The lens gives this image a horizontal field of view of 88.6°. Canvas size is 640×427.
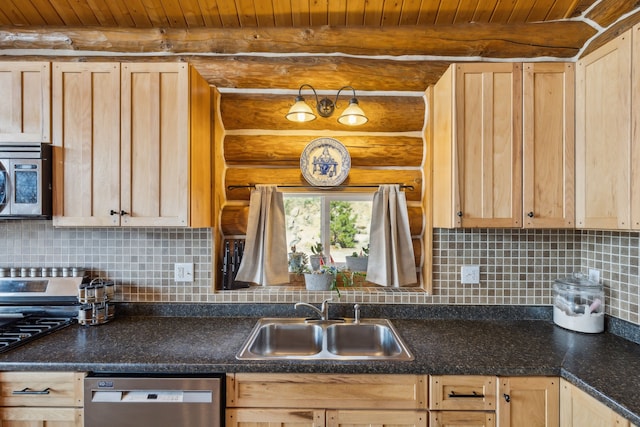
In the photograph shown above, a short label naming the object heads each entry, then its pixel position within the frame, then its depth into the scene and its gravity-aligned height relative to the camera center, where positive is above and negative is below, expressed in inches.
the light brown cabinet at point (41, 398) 55.2 -31.3
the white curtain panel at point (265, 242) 80.0 -7.0
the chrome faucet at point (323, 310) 75.2 -22.3
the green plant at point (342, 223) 88.1 -2.5
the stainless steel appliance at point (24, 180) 65.9 +6.8
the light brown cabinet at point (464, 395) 55.0 -30.5
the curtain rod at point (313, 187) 82.9 +7.0
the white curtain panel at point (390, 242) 79.0 -7.0
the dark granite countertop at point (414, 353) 53.1 -25.1
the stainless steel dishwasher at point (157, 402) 54.1 -31.2
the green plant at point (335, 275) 79.8 -15.6
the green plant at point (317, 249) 83.9 -9.1
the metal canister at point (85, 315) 72.6 -22.5
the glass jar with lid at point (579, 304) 68.1 -19.6
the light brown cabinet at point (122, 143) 67.7 +14.6
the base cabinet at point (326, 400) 55.4 -31.5
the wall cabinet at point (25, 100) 67.7 +23.5
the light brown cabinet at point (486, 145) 66.5 +14.0
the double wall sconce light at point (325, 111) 75.2 +23.8
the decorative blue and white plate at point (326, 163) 82.1 +12.7
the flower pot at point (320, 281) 79.4 -16.4
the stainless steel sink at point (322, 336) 74.8 -28.4
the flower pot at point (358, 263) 84.8 -12.8
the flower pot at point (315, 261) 82.0 -12.1
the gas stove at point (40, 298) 76.4 -19.7
